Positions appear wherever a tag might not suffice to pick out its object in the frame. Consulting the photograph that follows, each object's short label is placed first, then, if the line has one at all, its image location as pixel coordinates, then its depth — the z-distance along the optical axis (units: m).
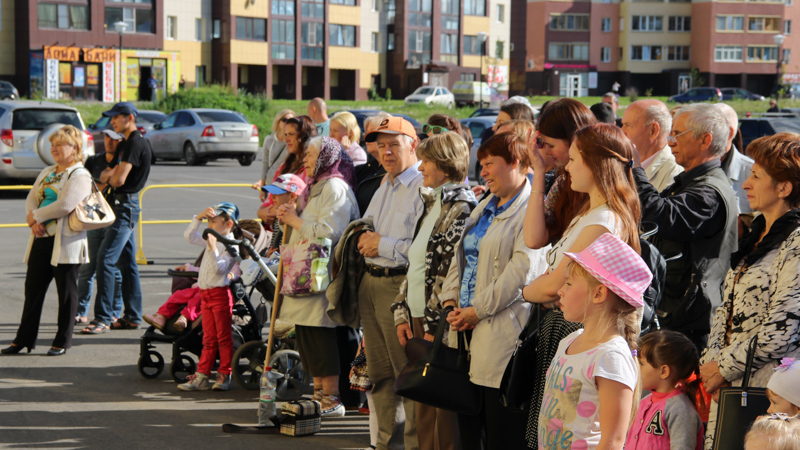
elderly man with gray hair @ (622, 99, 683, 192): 6.07
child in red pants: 7.67
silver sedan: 31.62
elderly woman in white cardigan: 8.70
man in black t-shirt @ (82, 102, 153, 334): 9.71
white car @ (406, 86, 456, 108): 63.03
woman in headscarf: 6.69
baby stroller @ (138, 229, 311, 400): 7.31
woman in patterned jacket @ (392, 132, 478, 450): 5.30
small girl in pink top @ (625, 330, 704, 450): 4.34
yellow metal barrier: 13.76
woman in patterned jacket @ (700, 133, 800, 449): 3.94
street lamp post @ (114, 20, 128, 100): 57.62
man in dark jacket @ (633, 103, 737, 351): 5.20
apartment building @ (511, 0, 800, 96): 98.81
